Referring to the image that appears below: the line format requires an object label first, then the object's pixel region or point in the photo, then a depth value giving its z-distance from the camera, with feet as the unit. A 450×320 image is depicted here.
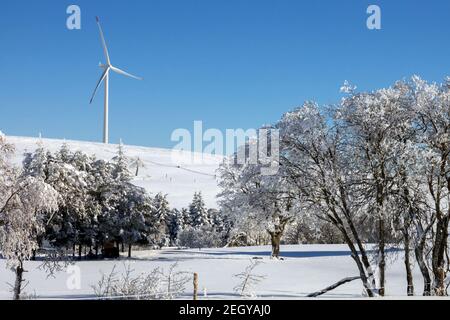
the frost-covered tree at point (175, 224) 298.97
